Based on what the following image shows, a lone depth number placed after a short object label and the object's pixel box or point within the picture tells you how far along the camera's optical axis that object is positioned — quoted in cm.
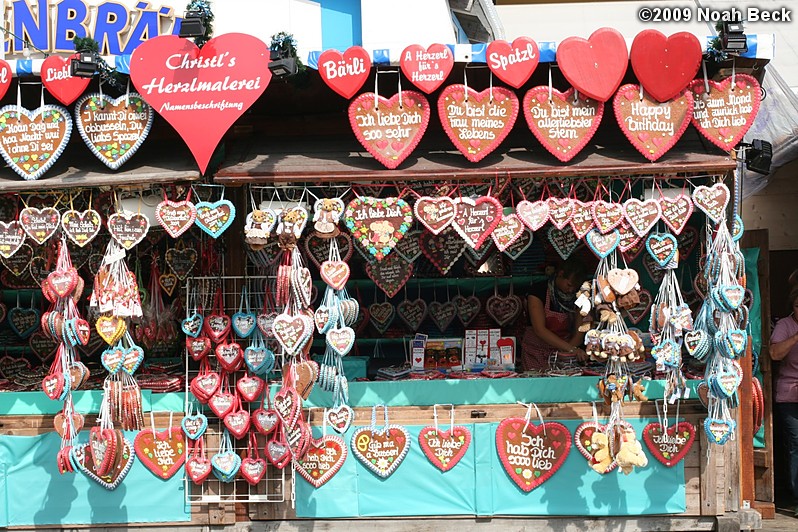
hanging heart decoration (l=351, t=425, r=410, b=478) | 634
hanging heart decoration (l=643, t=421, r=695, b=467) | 625
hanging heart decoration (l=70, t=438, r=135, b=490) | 626
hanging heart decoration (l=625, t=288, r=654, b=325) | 745
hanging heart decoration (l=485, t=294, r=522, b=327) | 782
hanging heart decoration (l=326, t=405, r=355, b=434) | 614
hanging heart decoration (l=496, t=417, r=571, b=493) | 629
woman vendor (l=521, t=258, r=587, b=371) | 703
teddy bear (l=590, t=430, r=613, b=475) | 607
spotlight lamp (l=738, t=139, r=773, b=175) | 625
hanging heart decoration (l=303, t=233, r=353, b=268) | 653
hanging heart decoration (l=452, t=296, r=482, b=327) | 789
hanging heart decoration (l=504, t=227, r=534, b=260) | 652
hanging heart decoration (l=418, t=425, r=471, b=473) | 633
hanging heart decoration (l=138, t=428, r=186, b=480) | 639
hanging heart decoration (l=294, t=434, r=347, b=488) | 635
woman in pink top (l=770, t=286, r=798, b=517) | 717
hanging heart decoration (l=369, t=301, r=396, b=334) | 791
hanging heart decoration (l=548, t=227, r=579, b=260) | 662
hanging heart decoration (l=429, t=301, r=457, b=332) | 788
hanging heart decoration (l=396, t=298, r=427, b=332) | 789
